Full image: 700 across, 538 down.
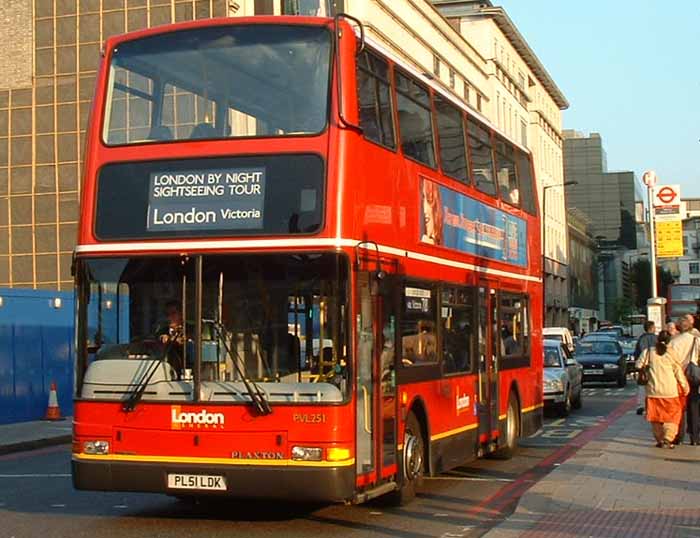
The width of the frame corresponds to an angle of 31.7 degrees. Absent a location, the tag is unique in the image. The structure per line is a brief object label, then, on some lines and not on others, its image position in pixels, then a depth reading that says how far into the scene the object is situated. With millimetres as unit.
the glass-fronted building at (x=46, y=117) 53281
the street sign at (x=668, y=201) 34594
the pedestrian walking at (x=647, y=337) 21638
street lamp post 86100
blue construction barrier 24703
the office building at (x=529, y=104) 77375
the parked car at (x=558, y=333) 43194
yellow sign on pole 37594
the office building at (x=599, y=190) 137750
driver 10477
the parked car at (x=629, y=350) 46094
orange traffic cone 25314
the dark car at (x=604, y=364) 40000
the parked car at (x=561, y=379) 25859
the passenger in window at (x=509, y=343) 16266
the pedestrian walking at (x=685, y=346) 17859
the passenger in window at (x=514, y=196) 16938
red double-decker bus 10258
